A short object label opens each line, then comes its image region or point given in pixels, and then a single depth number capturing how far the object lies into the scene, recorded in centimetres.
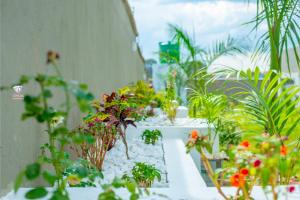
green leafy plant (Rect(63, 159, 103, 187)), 148
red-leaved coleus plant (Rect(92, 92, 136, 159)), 397
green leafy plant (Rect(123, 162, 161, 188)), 313
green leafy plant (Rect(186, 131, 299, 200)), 145
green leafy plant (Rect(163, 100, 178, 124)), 689
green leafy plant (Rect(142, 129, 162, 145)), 503
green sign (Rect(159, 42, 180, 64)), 942
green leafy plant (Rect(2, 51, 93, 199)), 119
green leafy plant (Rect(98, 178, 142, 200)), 149
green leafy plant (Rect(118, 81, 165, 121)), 809
